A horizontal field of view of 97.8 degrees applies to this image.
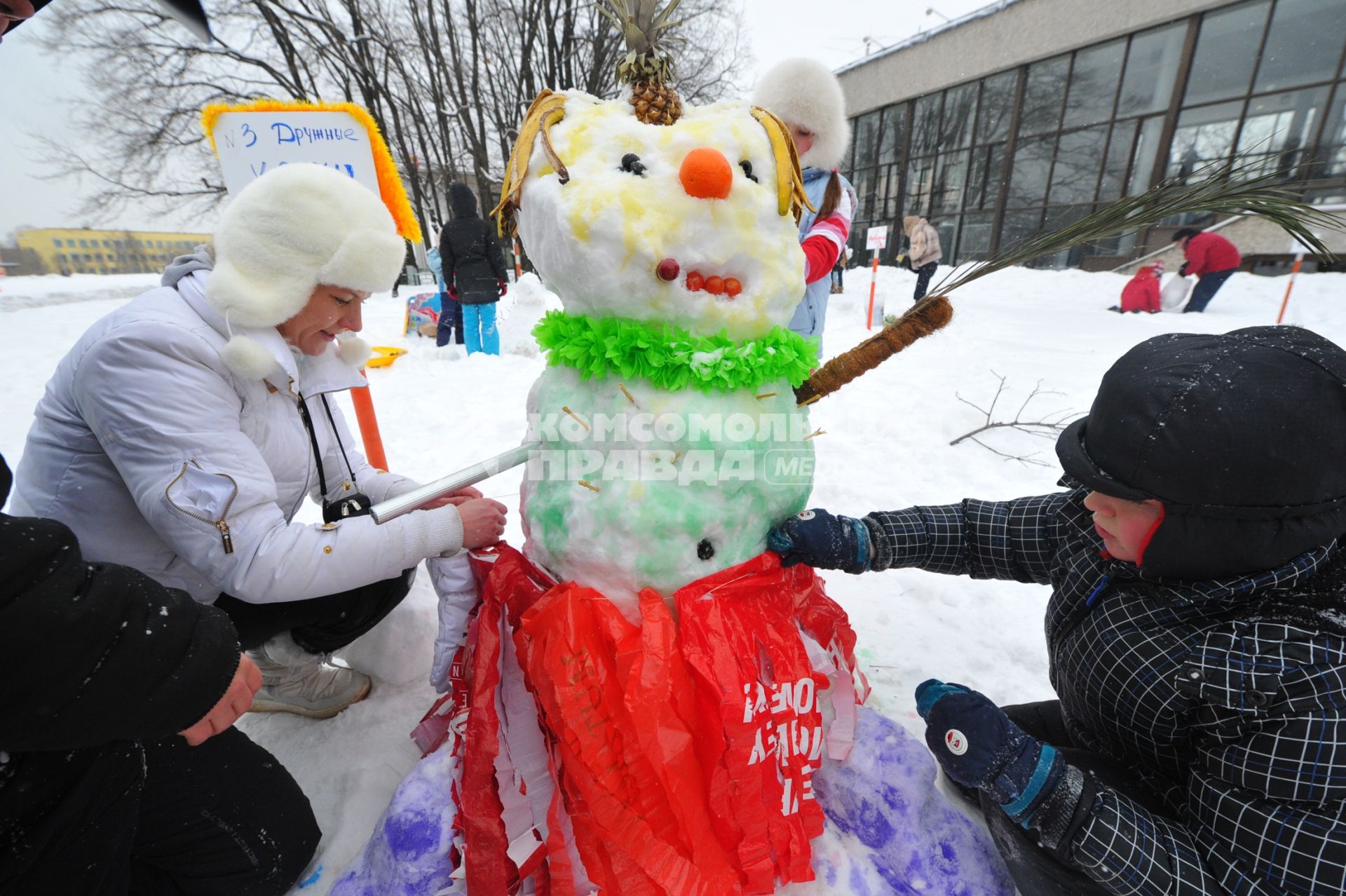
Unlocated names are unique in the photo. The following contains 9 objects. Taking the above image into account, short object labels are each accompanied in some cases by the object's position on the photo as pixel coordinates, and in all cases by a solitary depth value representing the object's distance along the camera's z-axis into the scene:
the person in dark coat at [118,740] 0.70
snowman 1.09
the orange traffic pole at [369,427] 2.59
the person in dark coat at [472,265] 5.49
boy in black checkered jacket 0.80
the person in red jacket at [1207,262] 6.85
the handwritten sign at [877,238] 6.98
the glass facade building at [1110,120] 8.74
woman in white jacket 1.15
